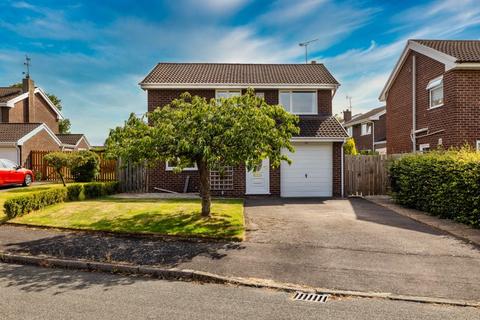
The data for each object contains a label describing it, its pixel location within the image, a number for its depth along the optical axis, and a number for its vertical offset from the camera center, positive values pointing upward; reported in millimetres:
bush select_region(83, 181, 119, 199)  15172 -1066
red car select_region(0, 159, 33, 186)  18688 -441
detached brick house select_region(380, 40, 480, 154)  15352 +3348
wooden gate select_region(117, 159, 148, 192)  18219 -708
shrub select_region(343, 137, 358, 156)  27070 +1255
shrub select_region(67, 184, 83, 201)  13939 -1035
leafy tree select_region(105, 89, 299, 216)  8938 +775
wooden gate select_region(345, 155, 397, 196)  17672 -576
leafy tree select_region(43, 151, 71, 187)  17641 +354
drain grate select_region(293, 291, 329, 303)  5340 -2048
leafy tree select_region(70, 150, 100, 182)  19016 -15
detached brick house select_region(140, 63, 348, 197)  17062 +1274
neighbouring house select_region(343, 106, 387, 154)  34656 +3569
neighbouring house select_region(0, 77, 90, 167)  24125 +3188
